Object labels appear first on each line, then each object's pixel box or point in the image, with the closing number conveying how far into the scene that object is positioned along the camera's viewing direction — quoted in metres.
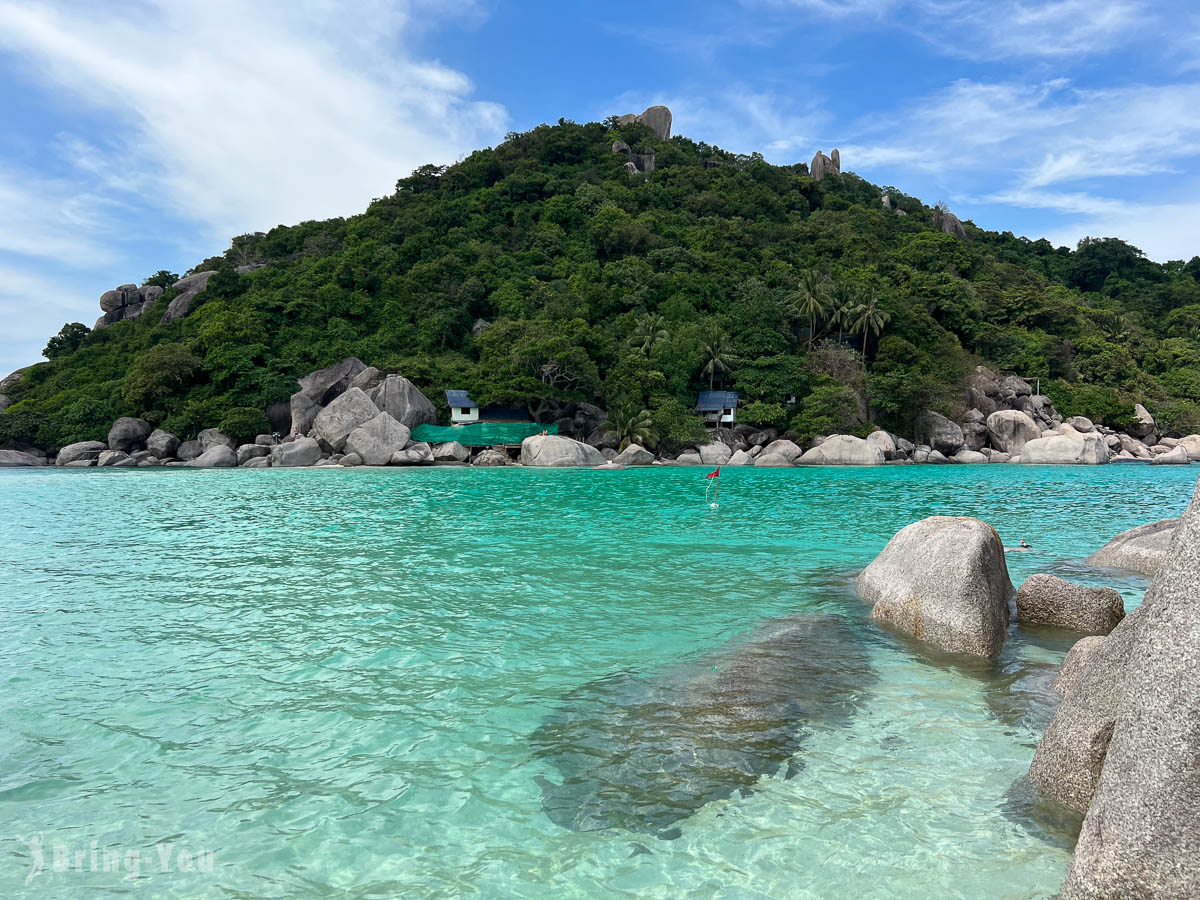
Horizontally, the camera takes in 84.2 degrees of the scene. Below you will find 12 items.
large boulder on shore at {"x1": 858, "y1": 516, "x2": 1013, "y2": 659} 7.35
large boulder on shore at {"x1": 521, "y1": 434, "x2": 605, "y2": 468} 44.88
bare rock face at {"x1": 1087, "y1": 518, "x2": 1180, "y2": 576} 11.01
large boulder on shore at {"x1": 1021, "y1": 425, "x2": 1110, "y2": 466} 46.25
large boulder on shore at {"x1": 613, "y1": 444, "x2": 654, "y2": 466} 45.56
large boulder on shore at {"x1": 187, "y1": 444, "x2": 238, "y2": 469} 46.25
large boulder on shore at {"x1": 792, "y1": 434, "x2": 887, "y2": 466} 46.41
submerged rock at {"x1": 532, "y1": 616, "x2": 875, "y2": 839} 4.45
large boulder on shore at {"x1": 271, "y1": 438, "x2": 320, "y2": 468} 44.81
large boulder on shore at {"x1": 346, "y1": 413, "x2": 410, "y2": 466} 45.38
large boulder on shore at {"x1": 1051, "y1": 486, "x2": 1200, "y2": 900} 2.85
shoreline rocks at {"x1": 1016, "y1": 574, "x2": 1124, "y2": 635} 8.13
